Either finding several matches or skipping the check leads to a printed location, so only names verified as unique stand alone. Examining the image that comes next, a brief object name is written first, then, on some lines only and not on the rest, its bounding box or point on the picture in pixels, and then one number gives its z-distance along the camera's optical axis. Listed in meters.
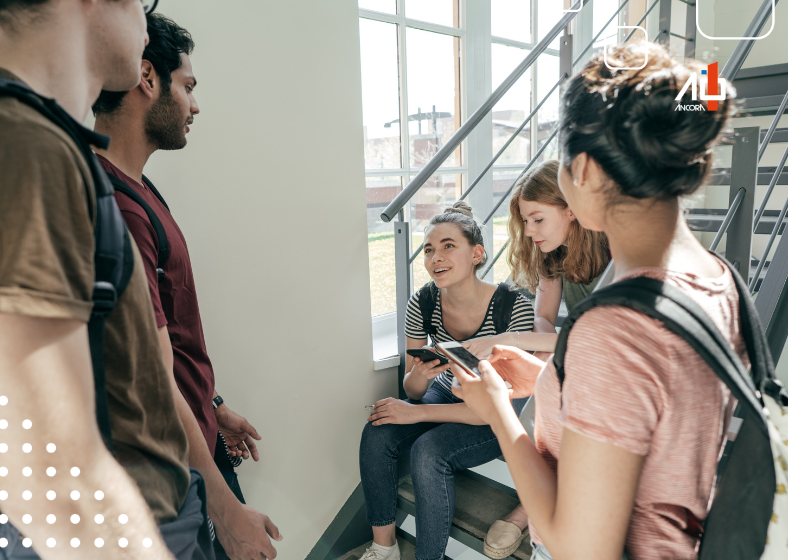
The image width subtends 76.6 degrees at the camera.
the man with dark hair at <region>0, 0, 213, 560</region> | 0.36
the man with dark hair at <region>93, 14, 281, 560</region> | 0.87
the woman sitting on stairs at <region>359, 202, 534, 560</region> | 1.57
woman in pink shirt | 0.53
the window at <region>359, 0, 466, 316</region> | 2.11
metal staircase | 1.46
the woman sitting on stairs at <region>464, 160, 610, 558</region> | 1.59
